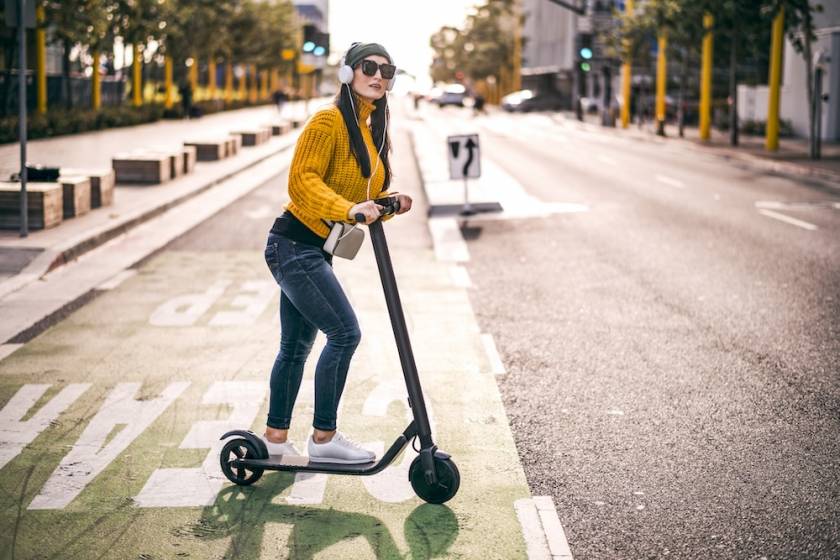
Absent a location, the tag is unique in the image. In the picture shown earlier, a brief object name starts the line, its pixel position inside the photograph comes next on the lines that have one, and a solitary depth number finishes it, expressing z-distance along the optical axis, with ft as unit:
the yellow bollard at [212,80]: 233.06
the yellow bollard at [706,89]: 132.67
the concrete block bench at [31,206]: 42.68
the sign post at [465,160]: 54.19
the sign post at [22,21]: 39.37
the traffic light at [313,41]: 130.67
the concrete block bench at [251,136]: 108.99
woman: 15.11
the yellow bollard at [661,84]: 148.31
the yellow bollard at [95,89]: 143.64
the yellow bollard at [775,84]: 106.42
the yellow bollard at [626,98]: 174.29
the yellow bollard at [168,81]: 179.26
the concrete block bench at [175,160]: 68.28
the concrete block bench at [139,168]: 64.69
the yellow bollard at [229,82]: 255.86
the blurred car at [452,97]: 302.04
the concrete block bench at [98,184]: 50.85
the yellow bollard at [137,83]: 161.58
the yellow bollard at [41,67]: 117.39
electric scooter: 15.11
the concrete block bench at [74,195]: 46.65
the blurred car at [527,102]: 279.69
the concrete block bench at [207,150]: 85.76
